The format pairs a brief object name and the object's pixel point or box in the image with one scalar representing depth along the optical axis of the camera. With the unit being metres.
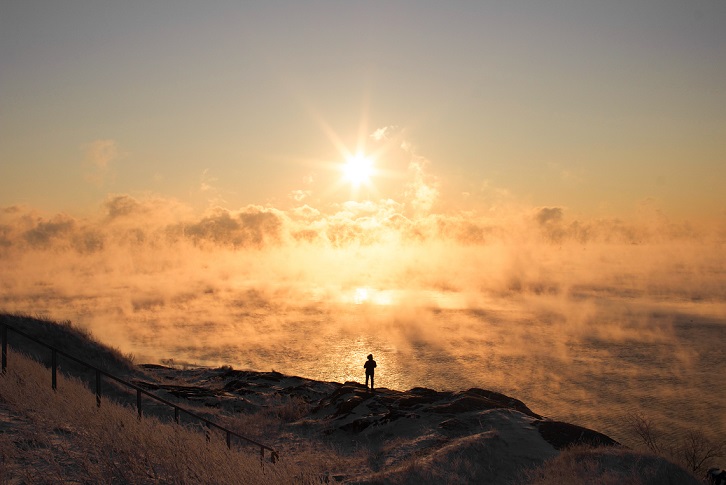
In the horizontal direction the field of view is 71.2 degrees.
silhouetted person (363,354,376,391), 29.35
